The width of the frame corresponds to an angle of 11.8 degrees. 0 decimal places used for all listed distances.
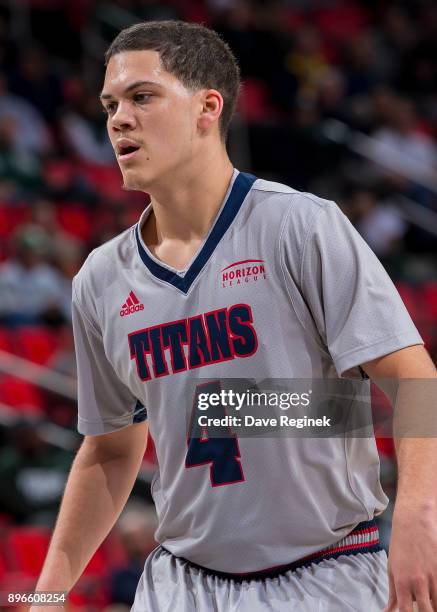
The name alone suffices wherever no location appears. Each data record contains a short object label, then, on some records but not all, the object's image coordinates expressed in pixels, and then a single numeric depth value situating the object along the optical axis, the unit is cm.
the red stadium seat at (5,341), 1531
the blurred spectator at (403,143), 2096
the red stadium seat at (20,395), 1448
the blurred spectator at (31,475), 1329
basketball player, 486
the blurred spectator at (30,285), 1597
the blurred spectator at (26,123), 1921
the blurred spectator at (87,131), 1978
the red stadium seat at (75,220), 1831
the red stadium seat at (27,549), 1213
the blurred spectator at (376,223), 1949
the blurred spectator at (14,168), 1793
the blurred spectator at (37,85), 1966
